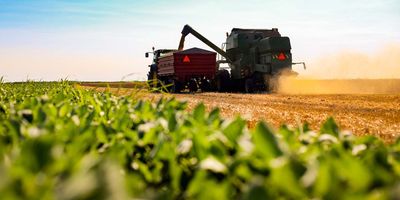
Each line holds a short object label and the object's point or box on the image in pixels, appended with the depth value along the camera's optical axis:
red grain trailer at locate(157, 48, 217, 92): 30.77
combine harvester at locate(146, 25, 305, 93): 28.20
